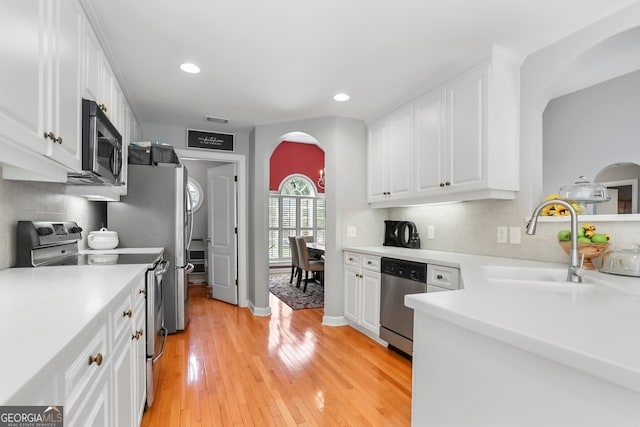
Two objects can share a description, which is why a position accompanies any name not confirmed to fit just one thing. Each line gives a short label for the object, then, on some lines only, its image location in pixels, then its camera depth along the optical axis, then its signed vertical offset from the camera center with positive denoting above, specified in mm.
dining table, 5289 -589
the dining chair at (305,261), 4992 -730
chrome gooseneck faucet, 1393 -94
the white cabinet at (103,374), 675 -487
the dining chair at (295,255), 5375 -688
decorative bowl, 1748 -182
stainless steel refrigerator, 3135 -35
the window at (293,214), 6996 +61
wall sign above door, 4180 +1034
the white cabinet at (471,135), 2287 +654
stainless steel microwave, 1708 +391
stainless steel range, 1695 -288
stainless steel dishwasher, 2580 -709
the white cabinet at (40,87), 1064 +514
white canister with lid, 2617 -205
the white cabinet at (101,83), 1828 +916
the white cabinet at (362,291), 3090 -779
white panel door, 4461 -242
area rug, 4457 -1231
